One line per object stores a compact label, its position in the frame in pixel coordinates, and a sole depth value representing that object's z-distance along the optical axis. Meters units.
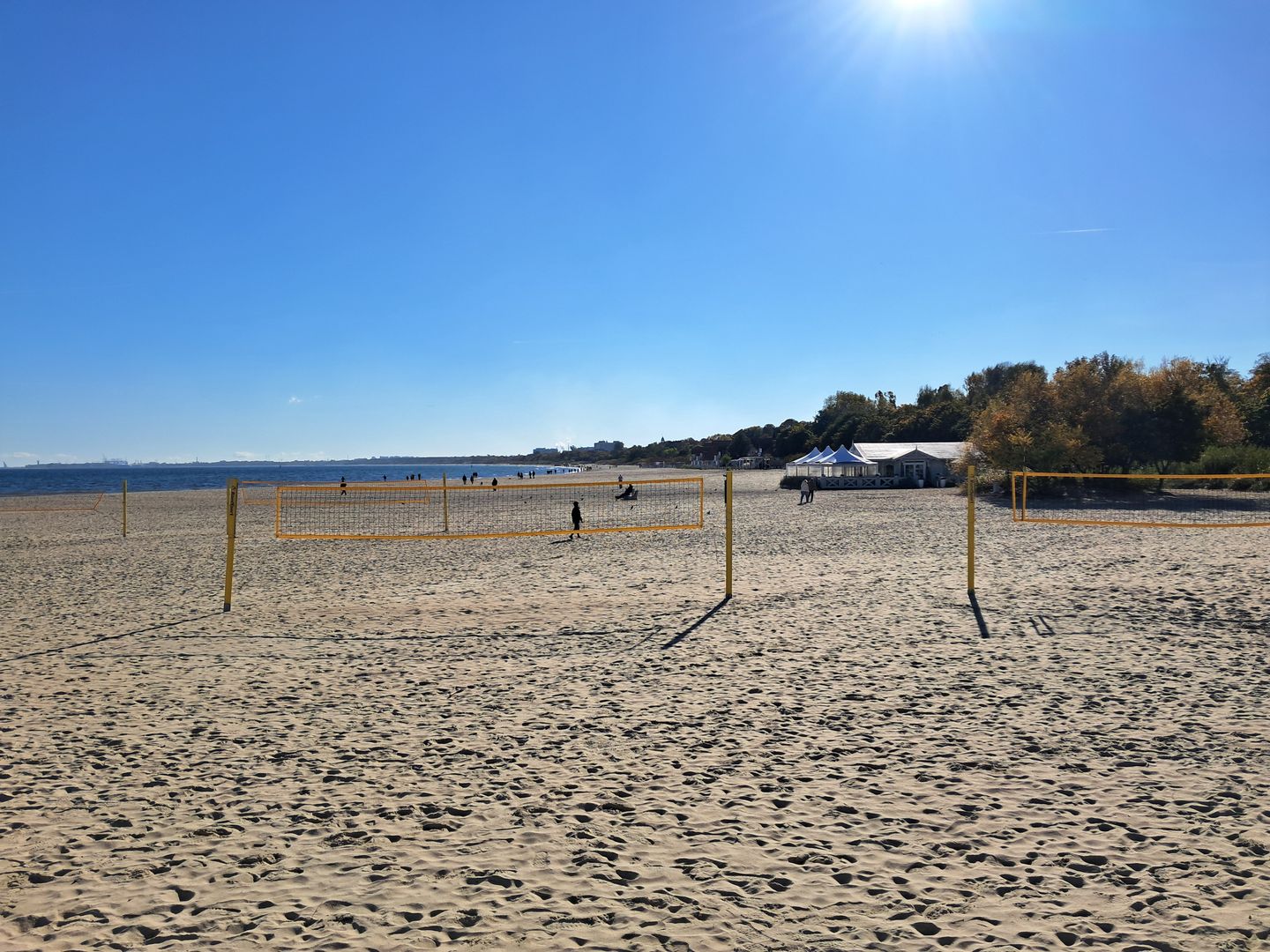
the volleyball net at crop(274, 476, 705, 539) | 22.09
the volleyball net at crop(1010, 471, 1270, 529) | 20.30
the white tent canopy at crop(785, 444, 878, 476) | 42.05
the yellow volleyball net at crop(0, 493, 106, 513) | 34.16
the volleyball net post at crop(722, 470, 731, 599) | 10.01
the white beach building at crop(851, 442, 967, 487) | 41.66
